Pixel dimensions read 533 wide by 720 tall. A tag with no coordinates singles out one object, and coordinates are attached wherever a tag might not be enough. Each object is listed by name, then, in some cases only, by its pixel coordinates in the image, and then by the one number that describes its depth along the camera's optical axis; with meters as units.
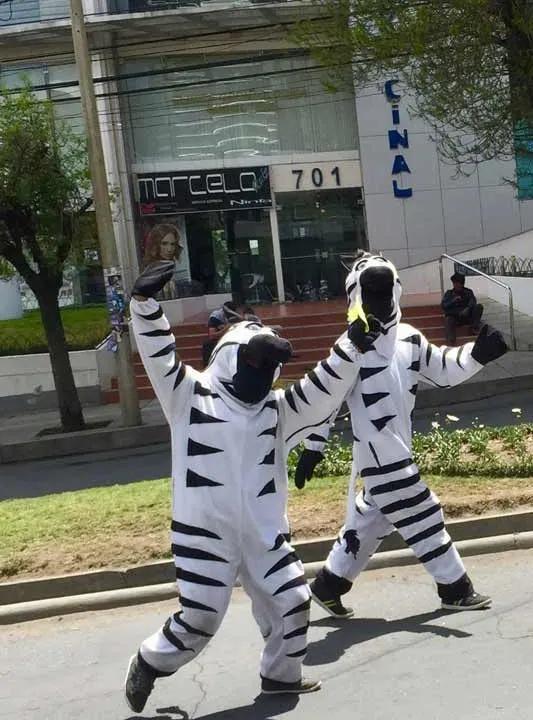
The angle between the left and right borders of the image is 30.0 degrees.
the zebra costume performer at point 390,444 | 5.22
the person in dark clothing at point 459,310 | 17.84
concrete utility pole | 13.56
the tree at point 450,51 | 13.42
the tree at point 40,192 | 13.41
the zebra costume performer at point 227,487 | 4.26
